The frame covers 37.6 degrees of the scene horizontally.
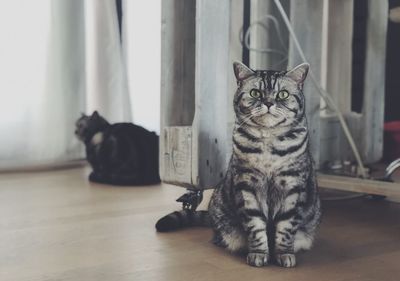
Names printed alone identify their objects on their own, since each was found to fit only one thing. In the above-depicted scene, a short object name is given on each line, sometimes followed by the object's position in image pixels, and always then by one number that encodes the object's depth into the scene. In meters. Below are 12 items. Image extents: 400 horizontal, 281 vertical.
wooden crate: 1.50
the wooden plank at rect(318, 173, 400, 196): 1.57
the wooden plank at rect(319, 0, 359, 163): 2.24
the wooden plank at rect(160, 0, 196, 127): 1.61
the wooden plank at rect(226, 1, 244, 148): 2.40
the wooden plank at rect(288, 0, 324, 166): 1.75
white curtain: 2.62
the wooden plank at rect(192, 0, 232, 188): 1.49
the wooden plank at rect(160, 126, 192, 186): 1.53
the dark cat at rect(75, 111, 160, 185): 2.30
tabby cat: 1.17
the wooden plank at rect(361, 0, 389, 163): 2.28
